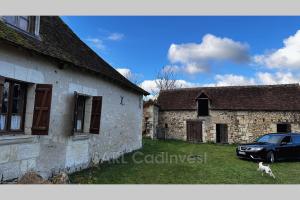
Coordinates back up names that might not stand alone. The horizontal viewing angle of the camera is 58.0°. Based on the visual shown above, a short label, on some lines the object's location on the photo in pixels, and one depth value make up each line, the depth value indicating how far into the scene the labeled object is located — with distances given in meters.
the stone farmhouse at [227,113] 21.69
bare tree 45.84
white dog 8.52
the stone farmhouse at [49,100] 6.26
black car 12.02
